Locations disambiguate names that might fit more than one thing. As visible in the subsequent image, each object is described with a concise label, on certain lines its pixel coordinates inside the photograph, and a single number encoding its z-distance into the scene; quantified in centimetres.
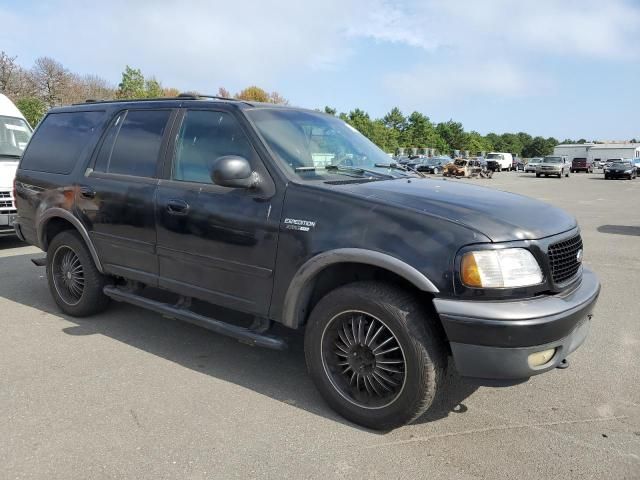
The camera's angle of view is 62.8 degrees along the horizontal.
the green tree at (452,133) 9075
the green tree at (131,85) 4462
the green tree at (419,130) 8023
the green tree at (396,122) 8016
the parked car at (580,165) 5503
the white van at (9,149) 809
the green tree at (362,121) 6538
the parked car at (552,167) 4300
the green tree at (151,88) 4638
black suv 277
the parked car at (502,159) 5881
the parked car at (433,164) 4425
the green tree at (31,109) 2634
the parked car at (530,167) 5304
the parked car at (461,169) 4012
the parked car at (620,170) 4028
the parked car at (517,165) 6581
